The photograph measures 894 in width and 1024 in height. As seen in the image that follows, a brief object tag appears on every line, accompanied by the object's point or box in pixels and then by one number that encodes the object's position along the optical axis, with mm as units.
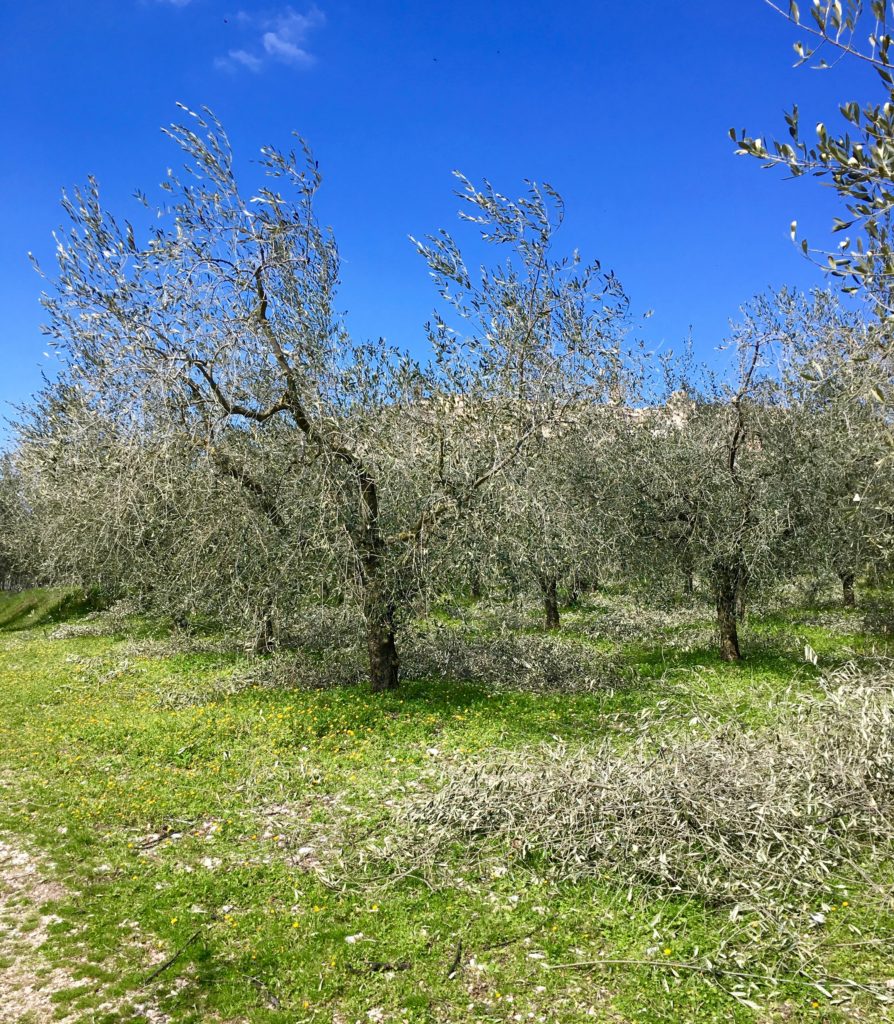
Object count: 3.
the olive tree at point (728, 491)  14969
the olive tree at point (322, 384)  11391
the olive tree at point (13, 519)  29797
